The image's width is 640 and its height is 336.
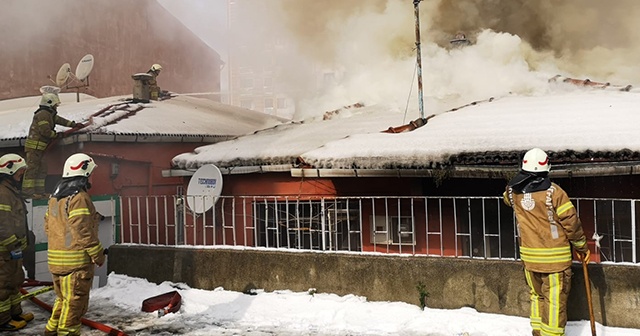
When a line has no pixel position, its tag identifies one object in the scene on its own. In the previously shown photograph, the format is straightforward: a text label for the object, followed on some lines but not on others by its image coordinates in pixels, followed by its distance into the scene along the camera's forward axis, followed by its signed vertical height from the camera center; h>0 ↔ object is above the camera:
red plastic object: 6.56 -1.74
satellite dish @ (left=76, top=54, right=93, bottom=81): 14.71 +3.26
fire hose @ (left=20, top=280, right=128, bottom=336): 5.81 -1.80
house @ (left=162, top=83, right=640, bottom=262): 6.80 +0.00
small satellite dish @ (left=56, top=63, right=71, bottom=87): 14.40 +2.95
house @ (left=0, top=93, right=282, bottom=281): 10.84 +0.80
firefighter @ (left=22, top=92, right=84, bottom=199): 10.11 +0.81
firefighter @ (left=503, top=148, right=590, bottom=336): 4.91 -0.80
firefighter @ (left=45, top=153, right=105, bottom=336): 5.27 -0.76
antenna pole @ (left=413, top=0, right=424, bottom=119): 9.81 +2.39
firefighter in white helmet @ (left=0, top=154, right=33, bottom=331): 6.10 -0.77
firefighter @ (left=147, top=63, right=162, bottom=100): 16.78 +3.06
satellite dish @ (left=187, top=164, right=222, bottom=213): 9.18 -0.25
